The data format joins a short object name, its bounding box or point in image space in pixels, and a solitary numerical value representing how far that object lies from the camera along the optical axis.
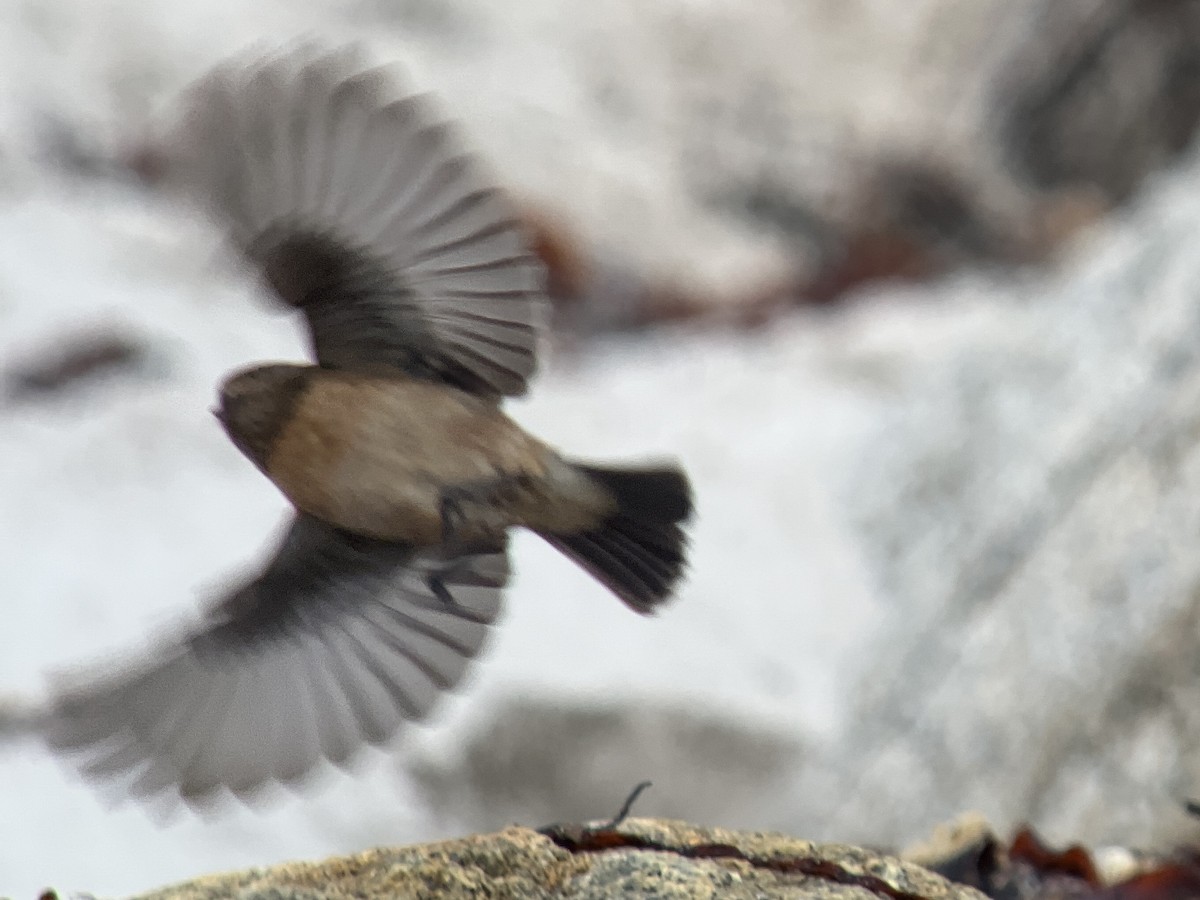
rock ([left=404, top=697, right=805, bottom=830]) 9.74
